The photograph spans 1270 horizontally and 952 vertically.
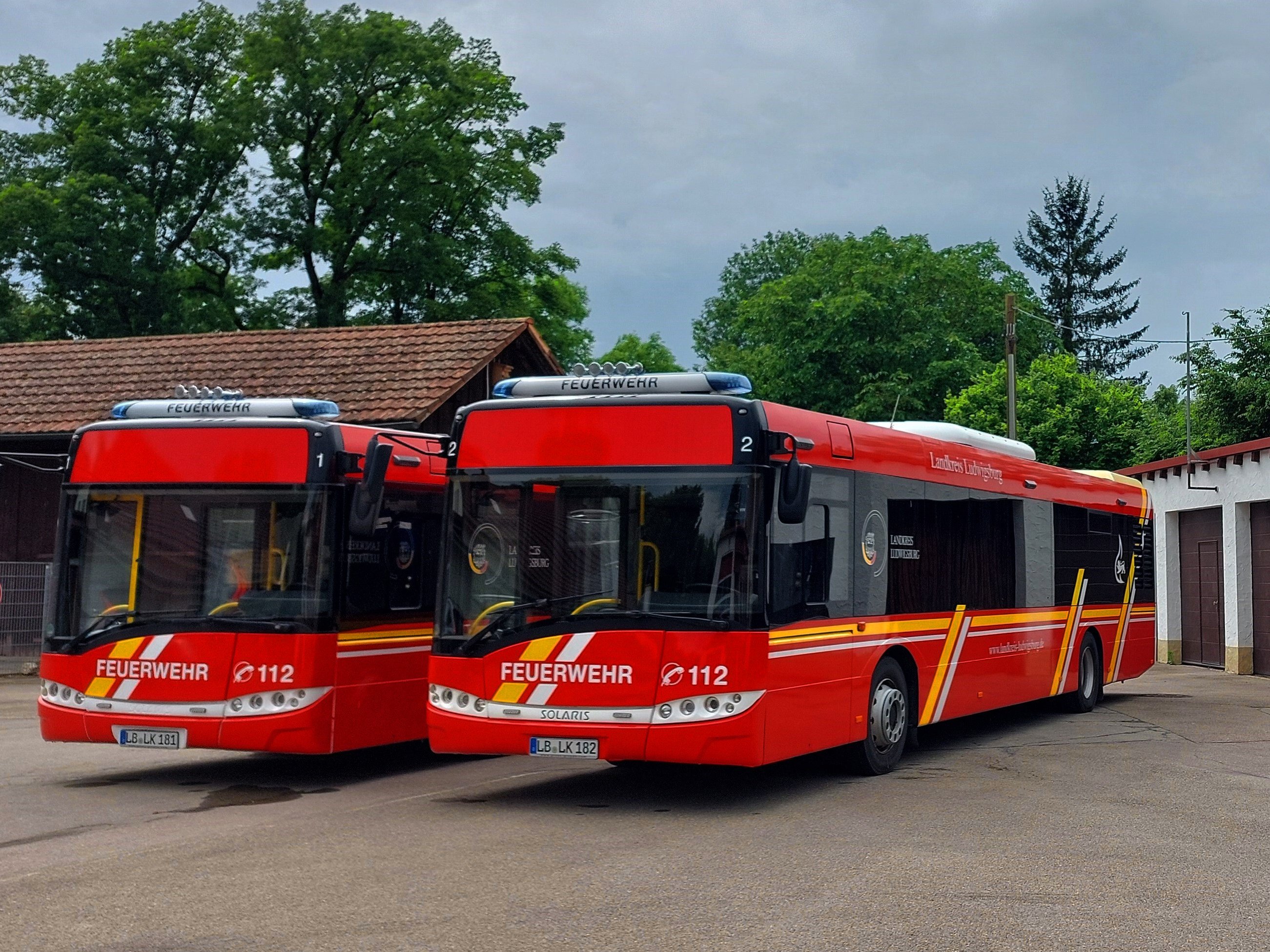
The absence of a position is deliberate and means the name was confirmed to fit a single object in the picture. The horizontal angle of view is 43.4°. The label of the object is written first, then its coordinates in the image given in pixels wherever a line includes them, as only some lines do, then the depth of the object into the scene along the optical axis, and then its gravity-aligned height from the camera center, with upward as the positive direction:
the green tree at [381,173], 43.88 +11.84
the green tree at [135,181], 41.41 +11.37
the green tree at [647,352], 83.12 +13.61
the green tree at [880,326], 52.75 +9.81
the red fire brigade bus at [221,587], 11.16 +0.05
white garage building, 25.30 +1.04
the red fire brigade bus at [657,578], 10.13 +0.18
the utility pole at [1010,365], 33.03 +5.27
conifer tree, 67.12 +14.50
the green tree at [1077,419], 40.97 +5.08
